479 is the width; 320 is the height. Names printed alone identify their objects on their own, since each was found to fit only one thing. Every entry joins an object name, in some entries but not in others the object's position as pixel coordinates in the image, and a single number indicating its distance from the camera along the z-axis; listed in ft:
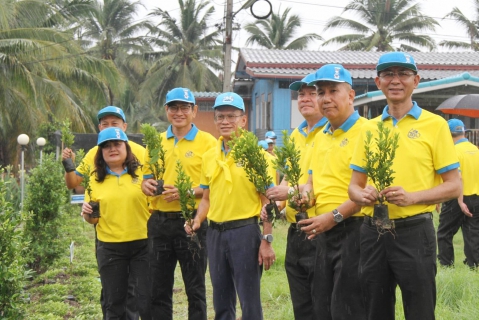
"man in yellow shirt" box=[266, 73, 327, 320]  14.14
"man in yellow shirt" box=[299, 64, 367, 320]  12.78
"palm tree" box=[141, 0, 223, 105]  112.98
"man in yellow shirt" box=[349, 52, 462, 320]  11.65
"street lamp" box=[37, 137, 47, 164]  49.41
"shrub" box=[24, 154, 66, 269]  31.02
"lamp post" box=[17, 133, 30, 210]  43.88
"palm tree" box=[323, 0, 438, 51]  109.40
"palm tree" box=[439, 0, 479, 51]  115.55
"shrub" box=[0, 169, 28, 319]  15.71
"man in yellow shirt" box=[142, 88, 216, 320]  17.60
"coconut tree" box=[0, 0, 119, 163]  61.57
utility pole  57.67
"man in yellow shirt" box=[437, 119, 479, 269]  28.89
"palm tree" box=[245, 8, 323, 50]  119.34
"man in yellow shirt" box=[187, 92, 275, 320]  15.42
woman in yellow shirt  17.53
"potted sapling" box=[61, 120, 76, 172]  19.03
